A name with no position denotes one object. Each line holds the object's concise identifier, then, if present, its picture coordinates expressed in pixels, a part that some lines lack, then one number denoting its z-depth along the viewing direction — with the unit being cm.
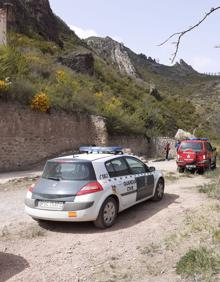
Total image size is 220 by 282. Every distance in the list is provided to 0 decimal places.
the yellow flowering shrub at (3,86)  1275
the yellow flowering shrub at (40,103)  1374
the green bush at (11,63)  1424
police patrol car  469
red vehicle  1144
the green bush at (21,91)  1330
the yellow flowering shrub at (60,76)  1835
